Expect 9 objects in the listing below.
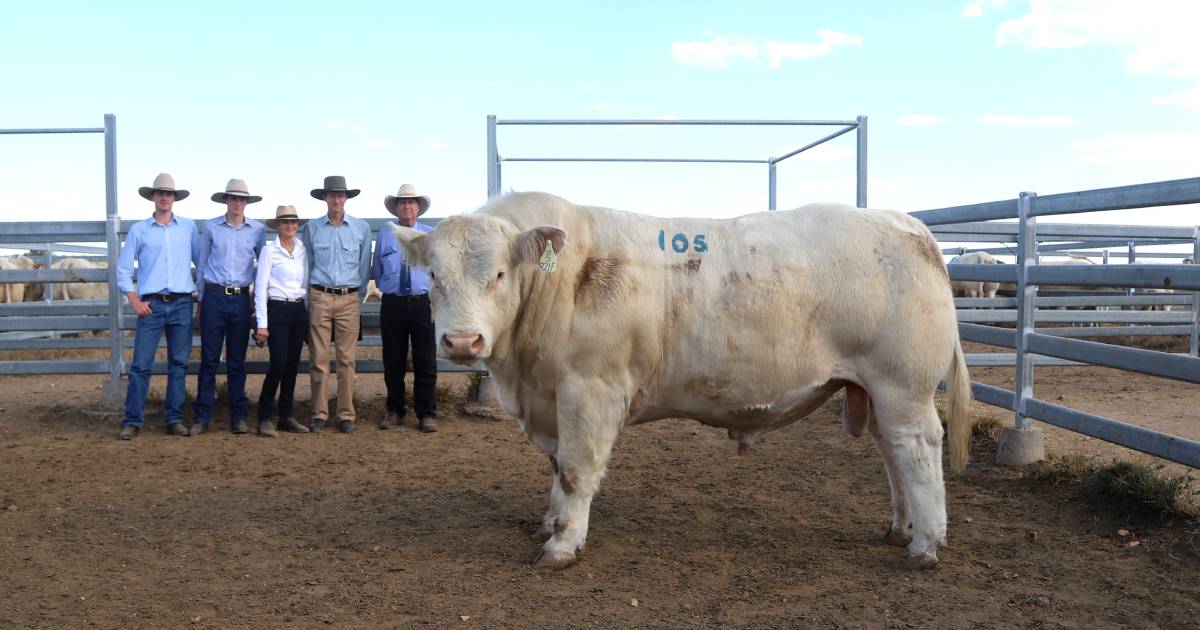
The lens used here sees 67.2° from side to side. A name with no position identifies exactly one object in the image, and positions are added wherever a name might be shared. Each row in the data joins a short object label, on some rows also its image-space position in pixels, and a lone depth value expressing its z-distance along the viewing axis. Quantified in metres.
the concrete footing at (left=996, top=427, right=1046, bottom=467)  6.06
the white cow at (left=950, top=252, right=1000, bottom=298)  14.21
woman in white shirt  7.28
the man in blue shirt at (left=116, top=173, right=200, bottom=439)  7.30
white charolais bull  4.37
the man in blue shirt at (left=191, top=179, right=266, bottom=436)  7.36
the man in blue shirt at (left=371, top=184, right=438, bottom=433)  7.54
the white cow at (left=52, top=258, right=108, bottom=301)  16.91
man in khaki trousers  7.50
